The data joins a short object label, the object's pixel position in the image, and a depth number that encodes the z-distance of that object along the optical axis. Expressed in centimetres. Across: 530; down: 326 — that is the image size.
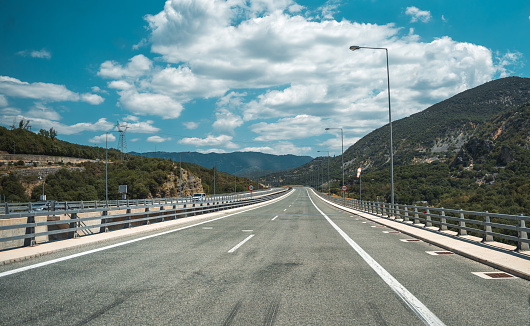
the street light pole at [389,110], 2309
